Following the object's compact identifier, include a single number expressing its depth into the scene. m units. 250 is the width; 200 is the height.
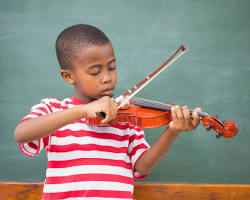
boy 1.95
